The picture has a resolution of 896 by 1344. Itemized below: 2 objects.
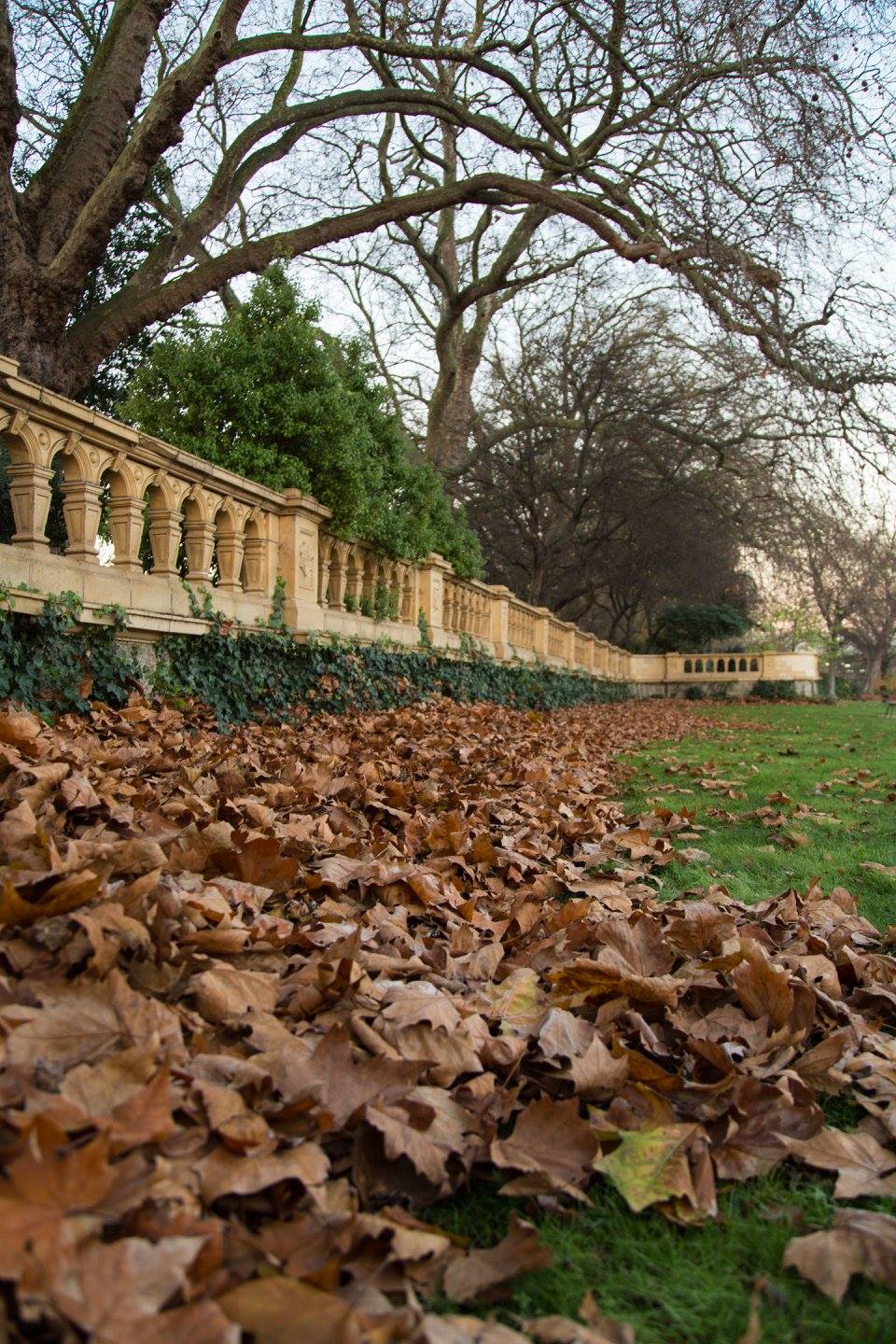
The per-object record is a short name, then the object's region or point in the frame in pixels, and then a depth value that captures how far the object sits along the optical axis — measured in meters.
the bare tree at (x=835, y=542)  15.35
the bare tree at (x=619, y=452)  21.09
